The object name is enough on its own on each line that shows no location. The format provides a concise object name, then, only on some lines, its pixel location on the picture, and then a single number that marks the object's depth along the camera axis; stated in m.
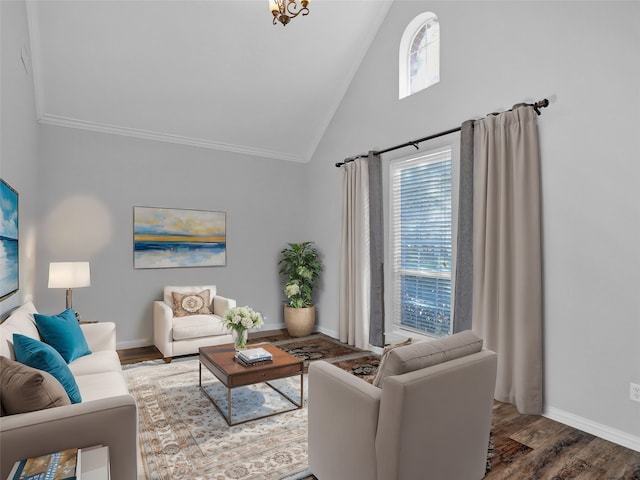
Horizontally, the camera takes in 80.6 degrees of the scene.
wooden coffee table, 2.77
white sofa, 1.45
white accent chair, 4.24
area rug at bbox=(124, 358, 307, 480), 2.26
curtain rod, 2.93
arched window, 4.10
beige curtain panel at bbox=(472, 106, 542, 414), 2.98
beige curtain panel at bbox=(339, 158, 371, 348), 4.78
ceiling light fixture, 2.59
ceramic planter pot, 5.48
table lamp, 3.73
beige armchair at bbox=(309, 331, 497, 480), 1.64
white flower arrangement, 3.15
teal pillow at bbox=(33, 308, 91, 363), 2.77
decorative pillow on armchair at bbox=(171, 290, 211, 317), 4.69
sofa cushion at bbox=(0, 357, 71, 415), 1.58
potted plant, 5.49
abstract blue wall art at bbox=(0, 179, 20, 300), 2.54
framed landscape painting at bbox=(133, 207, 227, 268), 4.90
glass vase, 3.19
